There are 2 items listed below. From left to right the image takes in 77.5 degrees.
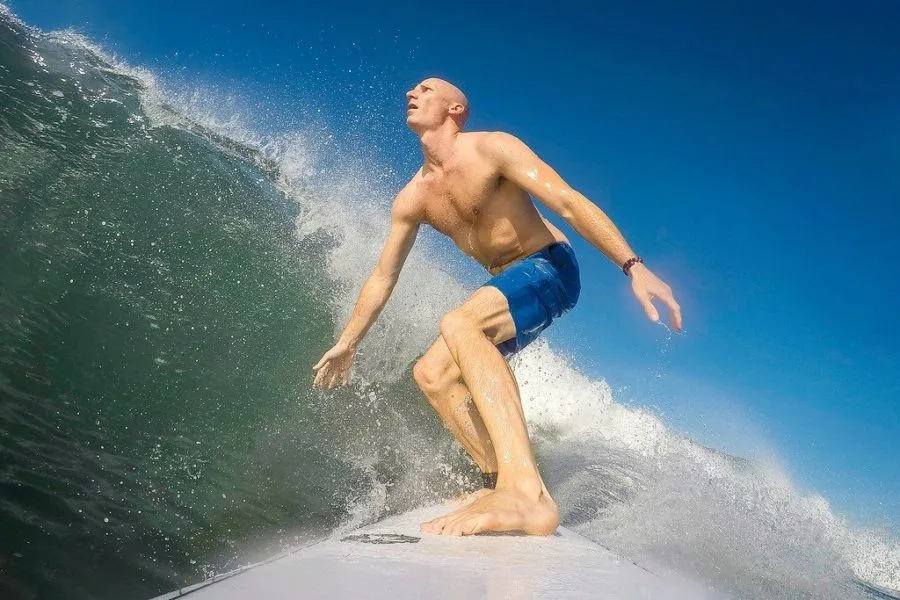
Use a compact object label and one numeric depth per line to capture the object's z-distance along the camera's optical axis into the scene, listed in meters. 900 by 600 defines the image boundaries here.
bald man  2.55
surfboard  0.96
